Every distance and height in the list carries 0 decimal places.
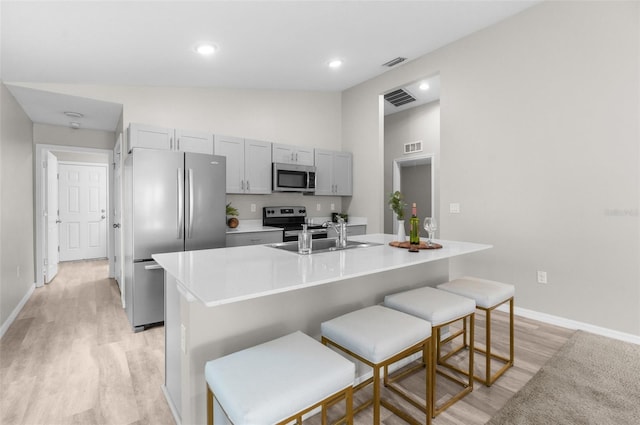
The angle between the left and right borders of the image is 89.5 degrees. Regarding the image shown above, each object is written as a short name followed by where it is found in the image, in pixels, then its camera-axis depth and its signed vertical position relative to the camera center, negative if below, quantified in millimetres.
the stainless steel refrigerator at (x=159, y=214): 3000 -38
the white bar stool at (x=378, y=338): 1384 -582
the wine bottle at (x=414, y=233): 2146 -160
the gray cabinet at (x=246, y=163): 4055 +611
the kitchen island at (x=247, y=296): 1319 -461
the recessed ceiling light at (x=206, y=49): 2924 +1491
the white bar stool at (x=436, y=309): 1718 -558
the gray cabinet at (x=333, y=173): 4953 +579
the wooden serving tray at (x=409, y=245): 2129 -247
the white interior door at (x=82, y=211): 6570 -9
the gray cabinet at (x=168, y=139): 3414 +800
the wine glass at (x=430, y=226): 2221 -119
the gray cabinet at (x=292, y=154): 4496 +796
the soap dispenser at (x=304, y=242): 1938 -197
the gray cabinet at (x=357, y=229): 4984 -310
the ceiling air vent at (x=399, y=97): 5067 +1833
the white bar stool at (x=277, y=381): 989 -576
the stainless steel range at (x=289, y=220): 4387 -154
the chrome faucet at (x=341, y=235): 2273 -183
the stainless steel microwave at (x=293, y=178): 4418 +452
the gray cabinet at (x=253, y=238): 3713 -340
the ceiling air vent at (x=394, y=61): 4105 +1914
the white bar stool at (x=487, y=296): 2003 -563
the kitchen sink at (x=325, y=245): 2191 -258
